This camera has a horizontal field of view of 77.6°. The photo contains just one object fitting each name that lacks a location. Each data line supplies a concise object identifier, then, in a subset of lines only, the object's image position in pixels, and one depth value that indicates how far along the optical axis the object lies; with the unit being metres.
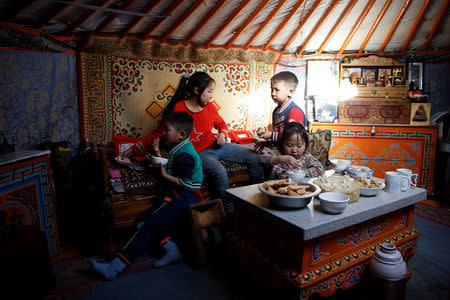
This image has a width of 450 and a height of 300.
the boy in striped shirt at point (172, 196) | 1.79
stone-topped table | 1.20
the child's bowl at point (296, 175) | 1.58
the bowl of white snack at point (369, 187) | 1.45
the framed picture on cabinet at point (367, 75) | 3.84
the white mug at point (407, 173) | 1.59
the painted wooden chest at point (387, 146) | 3.32
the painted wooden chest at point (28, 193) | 1.65
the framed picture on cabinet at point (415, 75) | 3.72
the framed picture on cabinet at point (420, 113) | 3.55
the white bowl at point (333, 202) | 1.21
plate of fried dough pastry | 1.25
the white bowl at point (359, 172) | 1.71
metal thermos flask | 1.29
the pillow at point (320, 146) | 2.74
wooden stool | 1.88
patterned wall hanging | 2.86
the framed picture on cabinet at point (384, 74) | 3.80
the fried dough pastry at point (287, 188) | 1.28
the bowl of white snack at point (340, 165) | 1.88
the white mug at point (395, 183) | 1.52
